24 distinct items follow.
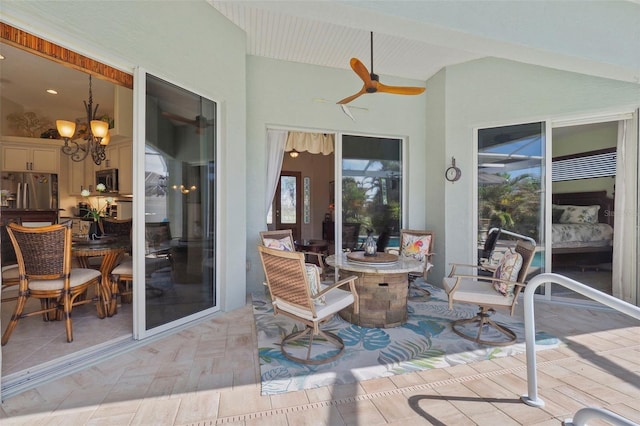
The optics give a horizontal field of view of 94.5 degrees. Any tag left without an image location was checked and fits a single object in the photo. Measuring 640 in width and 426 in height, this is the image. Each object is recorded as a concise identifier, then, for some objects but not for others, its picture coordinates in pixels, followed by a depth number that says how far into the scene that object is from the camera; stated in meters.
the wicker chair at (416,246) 4.32
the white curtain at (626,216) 3.71
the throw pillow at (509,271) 2.73
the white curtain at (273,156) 4.60
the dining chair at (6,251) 4.33
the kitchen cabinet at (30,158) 5.53
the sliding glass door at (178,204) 2.86
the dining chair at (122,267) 3.25
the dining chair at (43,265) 2.50
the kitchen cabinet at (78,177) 6.11
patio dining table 3.04
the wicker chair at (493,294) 2.72
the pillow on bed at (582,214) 6.02
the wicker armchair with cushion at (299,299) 2.27
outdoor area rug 2.22
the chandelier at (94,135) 3.91
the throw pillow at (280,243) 3.73
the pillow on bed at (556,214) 6.43
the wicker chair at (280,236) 4.00
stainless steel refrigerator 5.41
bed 5.44
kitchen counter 4.71
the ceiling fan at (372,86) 2.95
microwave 5.49
